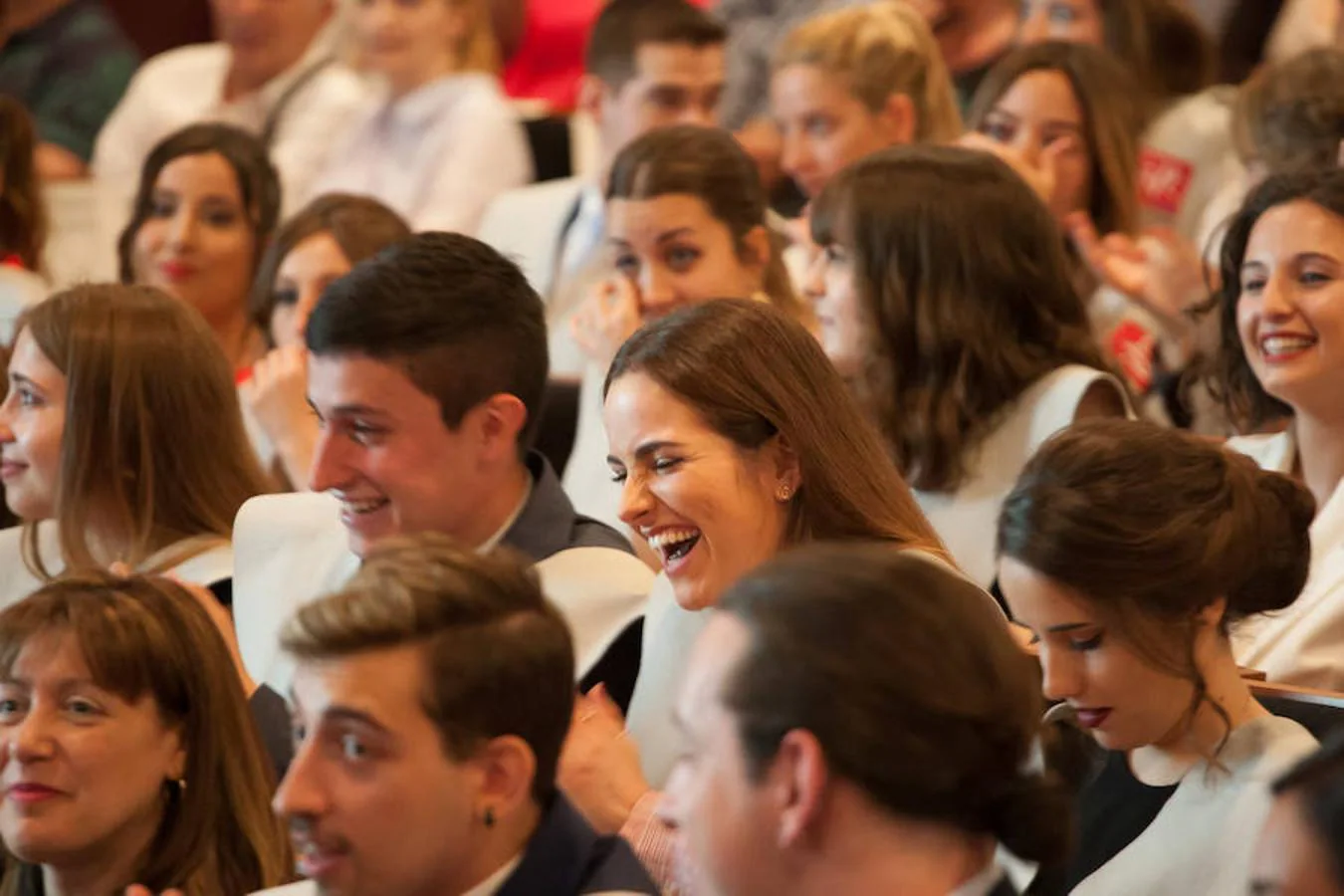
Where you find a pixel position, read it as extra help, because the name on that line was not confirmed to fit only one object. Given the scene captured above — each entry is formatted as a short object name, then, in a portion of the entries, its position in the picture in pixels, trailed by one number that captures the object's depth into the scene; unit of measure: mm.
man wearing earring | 3918
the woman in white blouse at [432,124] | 10695
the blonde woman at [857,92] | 9250
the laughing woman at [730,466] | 5082
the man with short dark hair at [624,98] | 9687
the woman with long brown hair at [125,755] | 4926
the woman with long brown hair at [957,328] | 6695
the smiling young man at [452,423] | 5867
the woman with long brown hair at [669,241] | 7633
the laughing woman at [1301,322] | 6457
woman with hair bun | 4672
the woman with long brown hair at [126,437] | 6617
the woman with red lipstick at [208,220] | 9492
